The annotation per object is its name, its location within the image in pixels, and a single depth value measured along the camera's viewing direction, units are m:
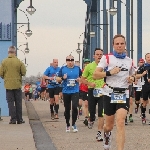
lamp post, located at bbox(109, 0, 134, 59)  48.05
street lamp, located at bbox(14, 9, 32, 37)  47.81
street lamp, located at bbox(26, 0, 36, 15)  33.47
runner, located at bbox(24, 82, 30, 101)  61.14
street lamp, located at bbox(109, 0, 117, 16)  35.93
